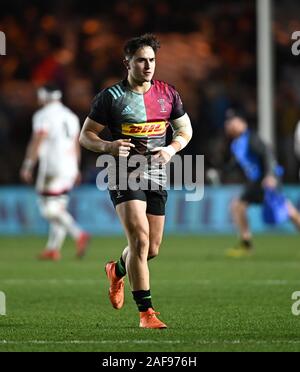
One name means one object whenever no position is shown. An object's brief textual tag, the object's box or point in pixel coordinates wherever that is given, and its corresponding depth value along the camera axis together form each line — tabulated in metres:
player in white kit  35.56
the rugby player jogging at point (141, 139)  19.30
